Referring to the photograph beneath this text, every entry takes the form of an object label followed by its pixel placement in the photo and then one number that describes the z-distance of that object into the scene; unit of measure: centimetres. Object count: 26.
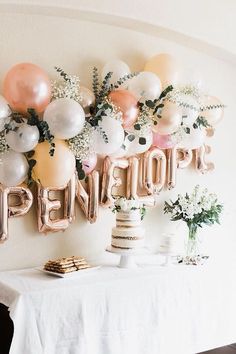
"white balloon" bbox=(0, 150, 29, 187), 289
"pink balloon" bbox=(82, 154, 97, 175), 331
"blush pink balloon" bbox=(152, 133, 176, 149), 366
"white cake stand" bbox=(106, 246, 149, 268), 326
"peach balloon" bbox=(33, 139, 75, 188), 293
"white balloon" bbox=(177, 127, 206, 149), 374
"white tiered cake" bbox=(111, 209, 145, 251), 327
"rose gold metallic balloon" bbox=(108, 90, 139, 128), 323
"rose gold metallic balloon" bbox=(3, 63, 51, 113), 287
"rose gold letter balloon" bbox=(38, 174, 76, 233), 329
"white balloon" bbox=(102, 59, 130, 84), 343
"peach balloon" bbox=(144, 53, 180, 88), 360
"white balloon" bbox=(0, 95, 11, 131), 281
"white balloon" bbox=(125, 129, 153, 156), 347
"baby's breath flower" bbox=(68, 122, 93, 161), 304
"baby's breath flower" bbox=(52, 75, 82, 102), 306
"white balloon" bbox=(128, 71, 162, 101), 336
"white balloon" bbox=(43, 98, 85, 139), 286
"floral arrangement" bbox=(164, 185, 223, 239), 369
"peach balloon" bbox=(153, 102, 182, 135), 337
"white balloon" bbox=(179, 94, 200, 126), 353
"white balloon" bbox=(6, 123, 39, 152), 284
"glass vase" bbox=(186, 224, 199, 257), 375
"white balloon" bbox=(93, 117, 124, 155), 307
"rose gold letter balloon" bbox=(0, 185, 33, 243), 313
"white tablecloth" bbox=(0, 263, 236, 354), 275
